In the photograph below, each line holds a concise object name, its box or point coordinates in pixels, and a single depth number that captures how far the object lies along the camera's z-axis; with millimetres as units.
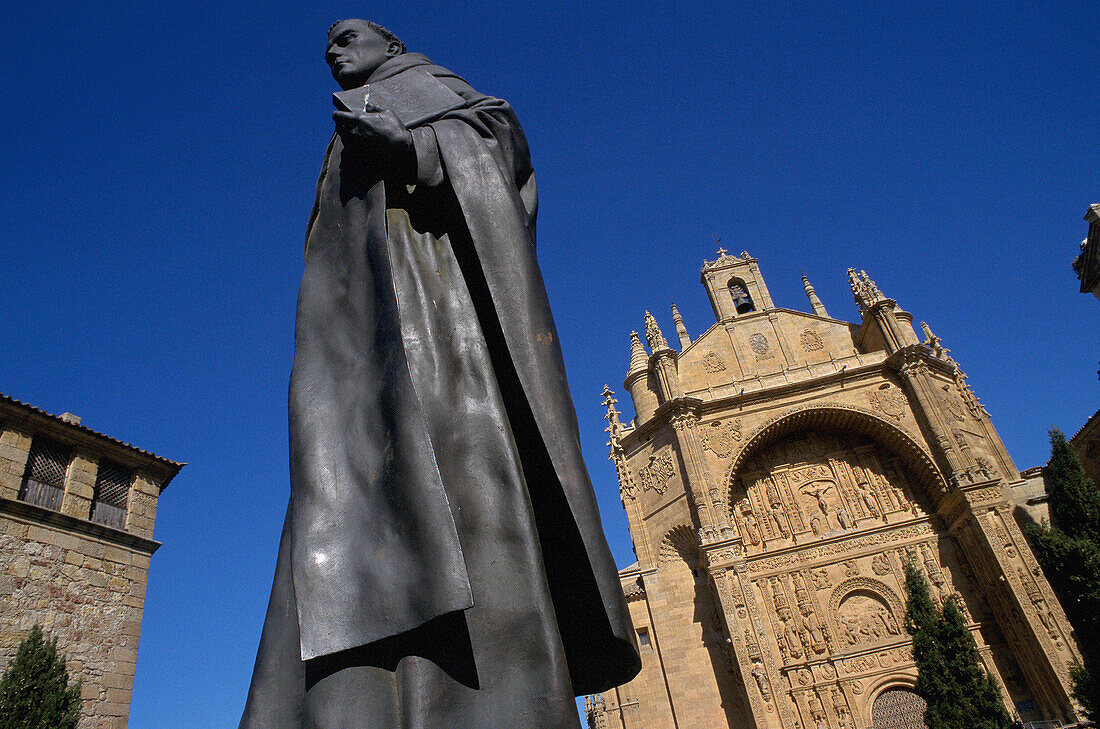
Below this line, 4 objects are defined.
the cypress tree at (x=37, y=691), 9992
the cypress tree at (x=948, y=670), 18422
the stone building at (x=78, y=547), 11562
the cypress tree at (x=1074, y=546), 18000
